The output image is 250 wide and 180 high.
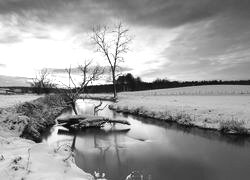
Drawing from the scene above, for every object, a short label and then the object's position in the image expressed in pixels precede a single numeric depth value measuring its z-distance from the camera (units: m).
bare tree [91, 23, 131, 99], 40.19
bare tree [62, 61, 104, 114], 21.84
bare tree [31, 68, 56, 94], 58.92
